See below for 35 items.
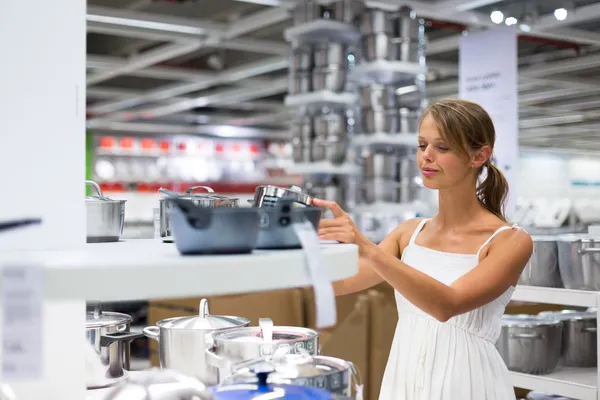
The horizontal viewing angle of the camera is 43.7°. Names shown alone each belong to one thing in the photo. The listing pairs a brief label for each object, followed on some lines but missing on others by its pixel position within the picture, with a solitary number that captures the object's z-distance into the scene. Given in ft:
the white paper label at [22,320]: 3.33
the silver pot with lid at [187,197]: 5.46
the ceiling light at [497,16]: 21.77
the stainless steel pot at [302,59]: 19.95
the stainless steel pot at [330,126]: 19.69
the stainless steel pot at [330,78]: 19.48
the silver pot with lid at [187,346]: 5.59
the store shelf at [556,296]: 10.30
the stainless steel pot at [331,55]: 19.51
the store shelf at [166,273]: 3.42
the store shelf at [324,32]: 19.81
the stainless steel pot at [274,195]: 4.69
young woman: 7.31
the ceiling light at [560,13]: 21.24
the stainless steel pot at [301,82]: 19.94
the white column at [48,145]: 4.89
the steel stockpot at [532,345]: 10.95
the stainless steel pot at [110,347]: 5.95
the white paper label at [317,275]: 3.86
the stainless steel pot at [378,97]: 19.38
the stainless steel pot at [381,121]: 19.42
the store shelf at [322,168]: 19.65
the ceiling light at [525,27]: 22.85
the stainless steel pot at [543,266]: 10.85
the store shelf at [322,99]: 19.33
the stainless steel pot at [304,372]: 4.25
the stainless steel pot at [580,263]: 10.33
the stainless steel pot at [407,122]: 19.63
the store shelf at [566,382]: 10.17
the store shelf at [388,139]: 19.39
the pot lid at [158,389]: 3.98
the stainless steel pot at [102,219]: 5.62
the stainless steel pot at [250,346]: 4.98
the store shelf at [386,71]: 19.20
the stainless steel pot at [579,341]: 11.39
